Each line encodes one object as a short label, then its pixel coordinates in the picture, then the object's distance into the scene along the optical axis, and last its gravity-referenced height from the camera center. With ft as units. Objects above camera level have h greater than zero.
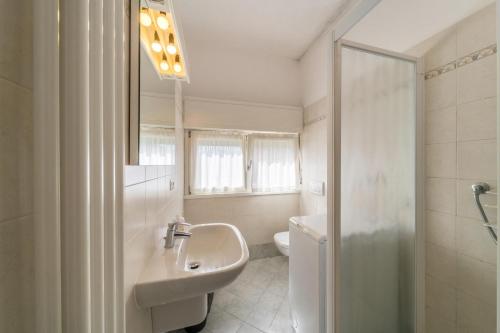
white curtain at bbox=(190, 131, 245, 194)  7.02 +0.10
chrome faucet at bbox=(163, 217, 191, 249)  3.27 -1.31
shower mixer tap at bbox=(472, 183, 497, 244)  2.68 -0.55
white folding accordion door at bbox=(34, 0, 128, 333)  0.91 +0.02
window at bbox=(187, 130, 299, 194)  7.06 +0.15
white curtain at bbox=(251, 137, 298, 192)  7.69 +0.10
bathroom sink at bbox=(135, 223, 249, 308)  2.30 -1.58
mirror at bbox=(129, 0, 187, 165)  2.36 +1.45
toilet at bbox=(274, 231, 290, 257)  6.13 -2.78
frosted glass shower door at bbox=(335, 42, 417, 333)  3.06 -0.47
